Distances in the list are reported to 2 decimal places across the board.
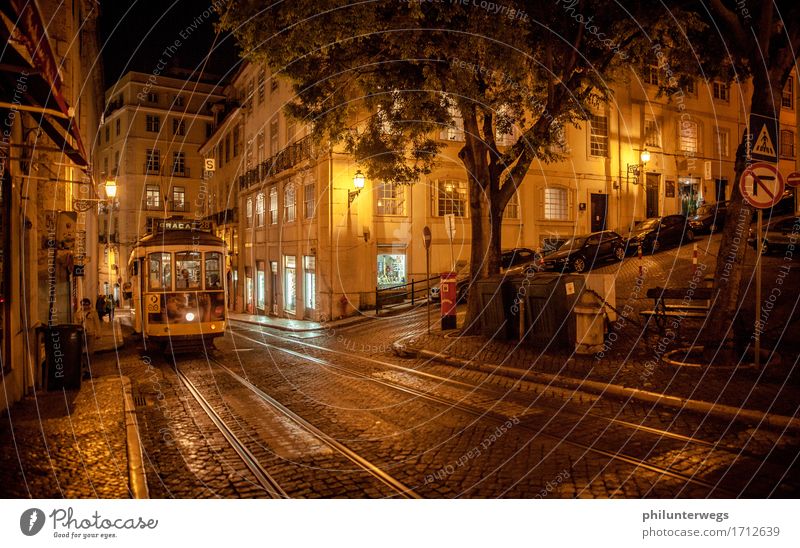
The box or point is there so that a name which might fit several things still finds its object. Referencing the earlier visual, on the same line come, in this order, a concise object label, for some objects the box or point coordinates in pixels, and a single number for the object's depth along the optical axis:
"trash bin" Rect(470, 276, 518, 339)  14.73
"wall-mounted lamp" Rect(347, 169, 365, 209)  22.97
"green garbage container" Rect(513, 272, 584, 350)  12.83
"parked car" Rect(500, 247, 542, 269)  26.47
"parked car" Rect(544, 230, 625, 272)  24.11
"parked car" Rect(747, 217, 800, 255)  21.86
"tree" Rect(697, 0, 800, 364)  10.20
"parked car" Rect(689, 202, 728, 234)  29.59
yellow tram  15.46
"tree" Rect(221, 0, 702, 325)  12.60
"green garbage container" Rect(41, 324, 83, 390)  10.45
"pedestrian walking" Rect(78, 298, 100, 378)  17.11
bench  11.70
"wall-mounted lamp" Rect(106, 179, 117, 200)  21.81
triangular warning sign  9.54
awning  7.16
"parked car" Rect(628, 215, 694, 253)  27.11
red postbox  17.28
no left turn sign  9.37
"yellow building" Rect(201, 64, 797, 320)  26.09
